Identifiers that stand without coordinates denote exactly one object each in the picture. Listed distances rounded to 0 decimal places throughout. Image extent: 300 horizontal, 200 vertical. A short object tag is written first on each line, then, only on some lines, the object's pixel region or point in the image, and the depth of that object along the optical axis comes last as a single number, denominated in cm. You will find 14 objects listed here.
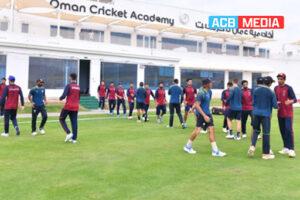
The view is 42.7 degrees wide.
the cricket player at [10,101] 1172
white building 2461
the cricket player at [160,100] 1652
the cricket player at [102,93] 2336
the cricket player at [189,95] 1527
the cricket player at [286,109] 921
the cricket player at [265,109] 873
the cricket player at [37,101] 1230
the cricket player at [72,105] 1062
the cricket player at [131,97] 1906
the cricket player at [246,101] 1222
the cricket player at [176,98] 1473
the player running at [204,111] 890
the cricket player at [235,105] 1226
